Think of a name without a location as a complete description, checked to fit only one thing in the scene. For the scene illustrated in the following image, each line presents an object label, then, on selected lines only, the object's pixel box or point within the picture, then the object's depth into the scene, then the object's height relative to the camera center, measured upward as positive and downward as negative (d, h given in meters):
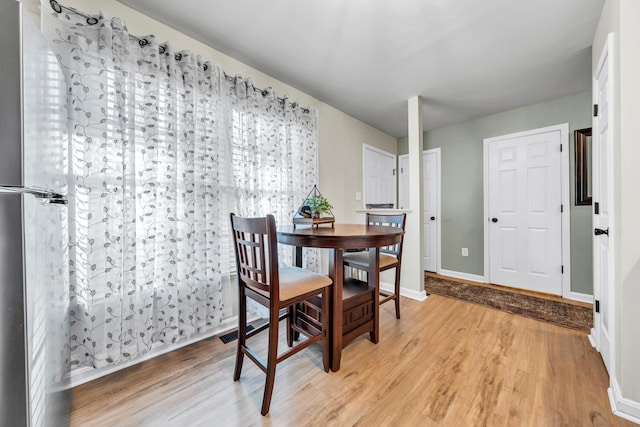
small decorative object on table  1.92 +0.01
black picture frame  2.72 +0.50
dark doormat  2.30 -1.04
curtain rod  1.33 +1.16
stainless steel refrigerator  0.65 -0.02
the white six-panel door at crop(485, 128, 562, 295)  2.98 +0.00
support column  2.88 -0.07
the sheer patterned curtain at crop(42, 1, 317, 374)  1.39 +0.22
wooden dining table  1.43 -0.19
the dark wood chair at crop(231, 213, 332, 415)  1.24 -0.43
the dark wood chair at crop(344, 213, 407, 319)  2.13 -0.42
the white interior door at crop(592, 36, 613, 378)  1.44 +0.02
